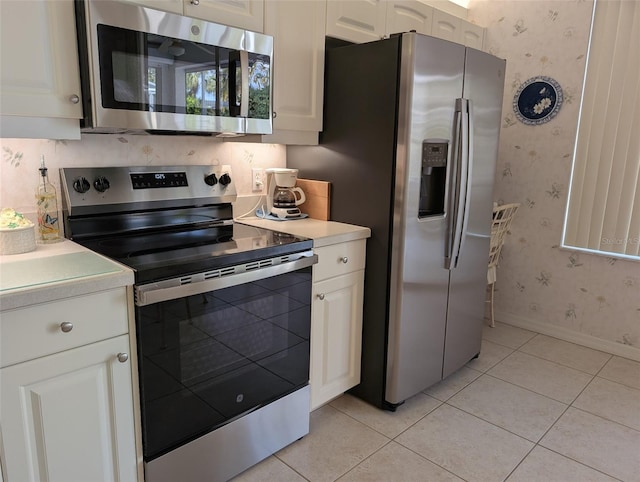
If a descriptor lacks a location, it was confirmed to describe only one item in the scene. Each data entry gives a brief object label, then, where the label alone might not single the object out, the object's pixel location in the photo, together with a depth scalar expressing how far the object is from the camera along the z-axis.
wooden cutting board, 2.35
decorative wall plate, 3.04
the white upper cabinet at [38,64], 1.37
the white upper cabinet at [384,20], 2.21
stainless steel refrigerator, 2.02
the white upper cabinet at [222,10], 1.64
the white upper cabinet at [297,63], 2.01
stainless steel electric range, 1.49
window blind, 2.73
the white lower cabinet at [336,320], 2.06
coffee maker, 2.33
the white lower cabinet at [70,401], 1.23
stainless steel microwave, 1.49
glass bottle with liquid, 1.67
